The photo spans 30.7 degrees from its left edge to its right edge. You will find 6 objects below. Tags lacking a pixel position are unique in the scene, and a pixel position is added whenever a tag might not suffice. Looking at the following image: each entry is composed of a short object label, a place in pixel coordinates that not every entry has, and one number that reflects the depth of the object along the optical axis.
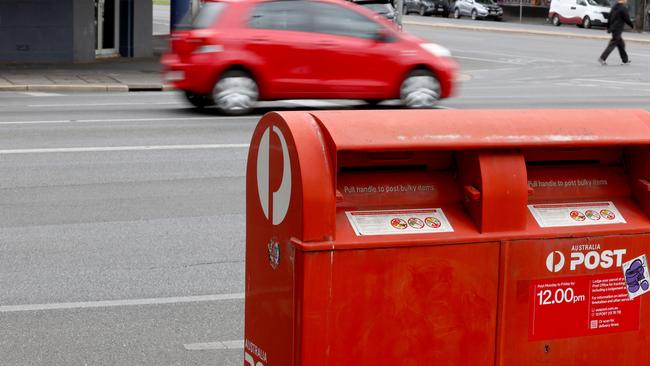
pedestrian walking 30.64
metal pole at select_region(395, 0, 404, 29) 28.09
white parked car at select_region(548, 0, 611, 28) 53.00
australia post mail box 4.36
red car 16.94
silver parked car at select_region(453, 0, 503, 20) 61.31
